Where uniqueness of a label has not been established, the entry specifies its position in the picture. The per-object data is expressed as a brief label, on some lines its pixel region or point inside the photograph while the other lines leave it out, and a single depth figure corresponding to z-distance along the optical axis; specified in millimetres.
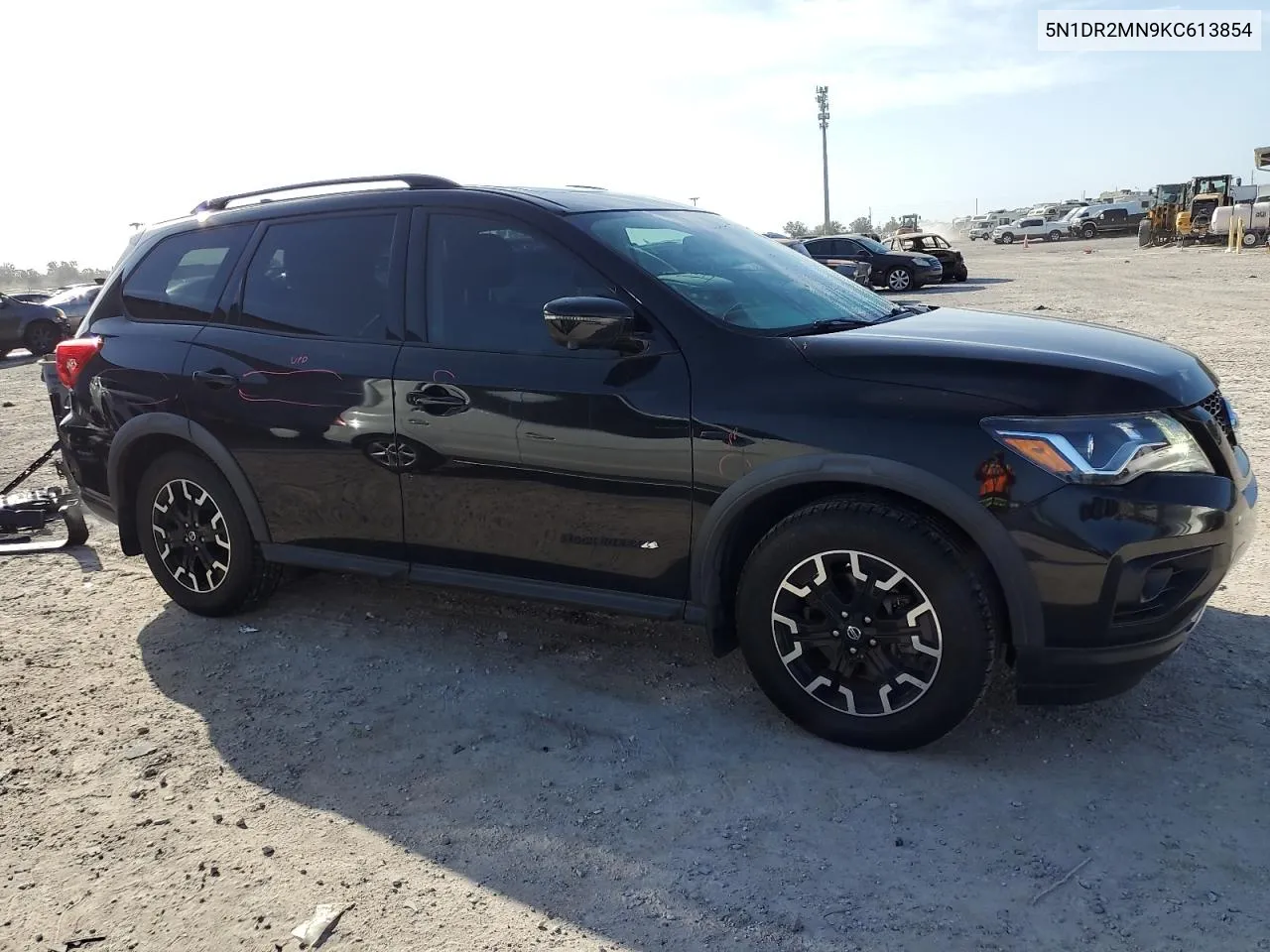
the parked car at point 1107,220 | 56312
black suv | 2959
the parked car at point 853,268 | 22566
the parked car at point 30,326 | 19531
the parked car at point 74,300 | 20859
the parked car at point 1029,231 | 59469
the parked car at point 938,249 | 27406
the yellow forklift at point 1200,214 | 39312
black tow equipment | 5961
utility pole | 84188
